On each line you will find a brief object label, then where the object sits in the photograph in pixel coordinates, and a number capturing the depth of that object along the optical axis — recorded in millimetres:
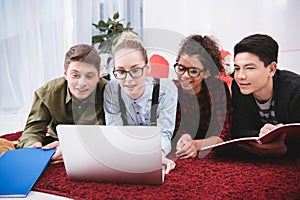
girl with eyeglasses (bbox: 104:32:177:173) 1046
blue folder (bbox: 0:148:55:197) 861
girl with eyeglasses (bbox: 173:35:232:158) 1167
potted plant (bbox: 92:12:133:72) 2640
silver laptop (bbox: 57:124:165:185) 812
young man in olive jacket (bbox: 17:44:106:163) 1149
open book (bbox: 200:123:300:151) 963
